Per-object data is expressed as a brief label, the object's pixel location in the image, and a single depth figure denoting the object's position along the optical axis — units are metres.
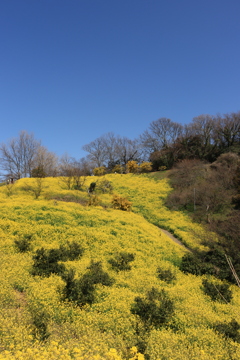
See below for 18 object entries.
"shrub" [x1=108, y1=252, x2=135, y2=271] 12.20
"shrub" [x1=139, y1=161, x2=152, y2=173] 48.95
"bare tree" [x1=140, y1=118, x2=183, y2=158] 62.31
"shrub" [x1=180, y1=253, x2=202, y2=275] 13.80
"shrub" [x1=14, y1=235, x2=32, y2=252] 12.37
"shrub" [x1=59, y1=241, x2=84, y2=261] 12.18
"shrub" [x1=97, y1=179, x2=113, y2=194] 34.94
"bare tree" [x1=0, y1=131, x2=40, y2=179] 56.94
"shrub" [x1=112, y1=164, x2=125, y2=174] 60.95
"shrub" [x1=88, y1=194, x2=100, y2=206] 24.08
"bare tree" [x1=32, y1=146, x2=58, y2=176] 58.78
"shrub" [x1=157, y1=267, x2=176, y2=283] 11.90
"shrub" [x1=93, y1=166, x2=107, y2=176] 52.89
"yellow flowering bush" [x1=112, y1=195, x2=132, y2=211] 25.90
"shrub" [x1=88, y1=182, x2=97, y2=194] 31.39
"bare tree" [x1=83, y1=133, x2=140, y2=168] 71.56
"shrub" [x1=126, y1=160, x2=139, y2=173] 49.78
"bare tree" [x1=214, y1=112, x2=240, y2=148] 47.66
